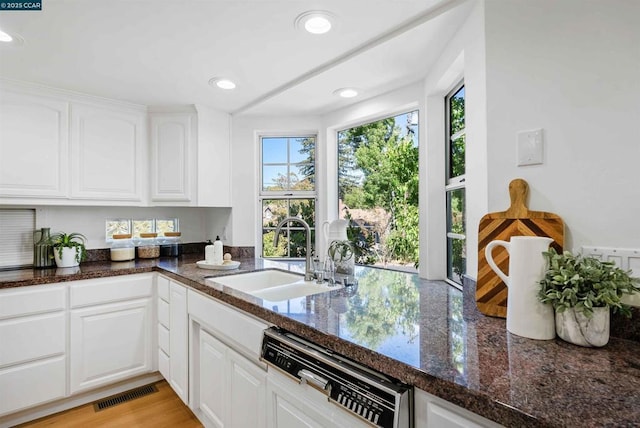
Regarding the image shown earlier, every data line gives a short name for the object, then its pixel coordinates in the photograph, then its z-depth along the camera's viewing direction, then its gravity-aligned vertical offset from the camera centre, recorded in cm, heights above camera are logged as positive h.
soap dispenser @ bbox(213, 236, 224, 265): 235 -28
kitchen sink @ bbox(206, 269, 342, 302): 179 -43
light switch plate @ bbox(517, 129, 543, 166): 110 +23
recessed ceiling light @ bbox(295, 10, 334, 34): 140 +89
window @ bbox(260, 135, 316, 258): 280 +23
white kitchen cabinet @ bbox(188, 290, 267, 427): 138 -76
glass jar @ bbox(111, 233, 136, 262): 264 -28
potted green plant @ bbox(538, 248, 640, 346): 86 -23
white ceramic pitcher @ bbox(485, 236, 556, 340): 94 -24
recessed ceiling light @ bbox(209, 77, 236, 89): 211 +91
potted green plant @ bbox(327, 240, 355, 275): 198 -27
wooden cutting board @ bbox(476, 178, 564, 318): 107 -7
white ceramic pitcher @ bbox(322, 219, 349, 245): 214 -11
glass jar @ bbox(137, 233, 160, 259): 276 -27
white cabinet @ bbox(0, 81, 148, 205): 210 +50
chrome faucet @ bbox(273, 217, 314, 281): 188 -29
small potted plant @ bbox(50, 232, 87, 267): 231 -25
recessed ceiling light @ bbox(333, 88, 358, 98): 220 +87
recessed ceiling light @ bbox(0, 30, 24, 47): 156 +90
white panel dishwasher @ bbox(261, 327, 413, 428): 79 -49
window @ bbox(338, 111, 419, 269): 219 +19
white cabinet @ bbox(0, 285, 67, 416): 187 -80
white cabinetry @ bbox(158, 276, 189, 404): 197 -81
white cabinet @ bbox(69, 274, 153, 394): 209 -80
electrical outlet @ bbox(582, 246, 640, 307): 94 -14
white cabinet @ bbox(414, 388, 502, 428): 69 -46
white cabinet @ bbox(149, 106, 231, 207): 267 +51
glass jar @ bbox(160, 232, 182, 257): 288 -27
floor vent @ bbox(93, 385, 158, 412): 215 -129
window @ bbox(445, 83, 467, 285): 174 +15
